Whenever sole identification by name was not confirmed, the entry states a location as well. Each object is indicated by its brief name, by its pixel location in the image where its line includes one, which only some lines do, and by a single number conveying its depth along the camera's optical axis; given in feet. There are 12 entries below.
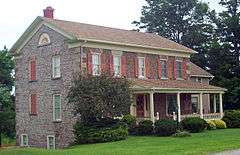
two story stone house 121.29
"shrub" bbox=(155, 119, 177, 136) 114.11
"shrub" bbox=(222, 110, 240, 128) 140.15
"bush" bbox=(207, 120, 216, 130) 132.87
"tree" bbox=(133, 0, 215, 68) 230.36
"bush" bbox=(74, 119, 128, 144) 106.63
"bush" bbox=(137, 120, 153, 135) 118.83
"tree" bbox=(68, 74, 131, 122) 106.32
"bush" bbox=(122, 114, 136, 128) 120.27
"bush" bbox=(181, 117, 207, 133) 122.01
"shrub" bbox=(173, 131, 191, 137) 110.01
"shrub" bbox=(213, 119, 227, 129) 136.98
